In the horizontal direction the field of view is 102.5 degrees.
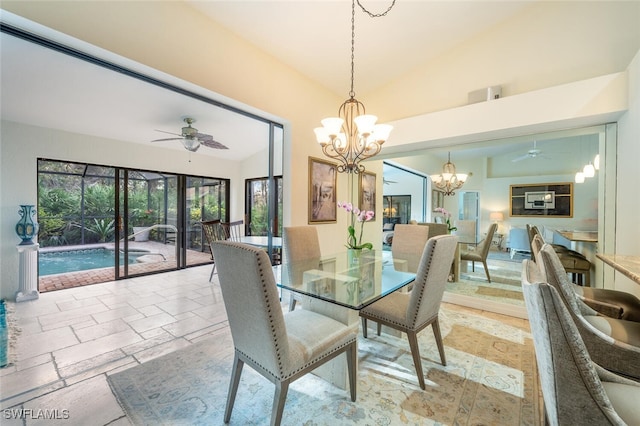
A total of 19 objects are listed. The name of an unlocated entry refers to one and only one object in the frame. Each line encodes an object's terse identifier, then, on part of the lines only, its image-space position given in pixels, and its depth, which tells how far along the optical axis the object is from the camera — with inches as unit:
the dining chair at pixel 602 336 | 46.4
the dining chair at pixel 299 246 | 106.1
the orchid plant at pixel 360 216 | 101.8
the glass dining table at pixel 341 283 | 66.9
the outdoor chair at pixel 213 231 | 172.4
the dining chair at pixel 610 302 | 65.7
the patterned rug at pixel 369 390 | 59.4
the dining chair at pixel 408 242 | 119.2
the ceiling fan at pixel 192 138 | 150.4
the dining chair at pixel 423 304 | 66.9
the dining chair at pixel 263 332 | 46.0
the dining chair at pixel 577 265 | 104.3
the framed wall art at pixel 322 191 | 141.3
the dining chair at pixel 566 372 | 29.5
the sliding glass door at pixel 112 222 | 153.8
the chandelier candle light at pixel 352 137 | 85.0
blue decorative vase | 133.4
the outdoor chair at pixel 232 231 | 196.0
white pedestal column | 132.9
